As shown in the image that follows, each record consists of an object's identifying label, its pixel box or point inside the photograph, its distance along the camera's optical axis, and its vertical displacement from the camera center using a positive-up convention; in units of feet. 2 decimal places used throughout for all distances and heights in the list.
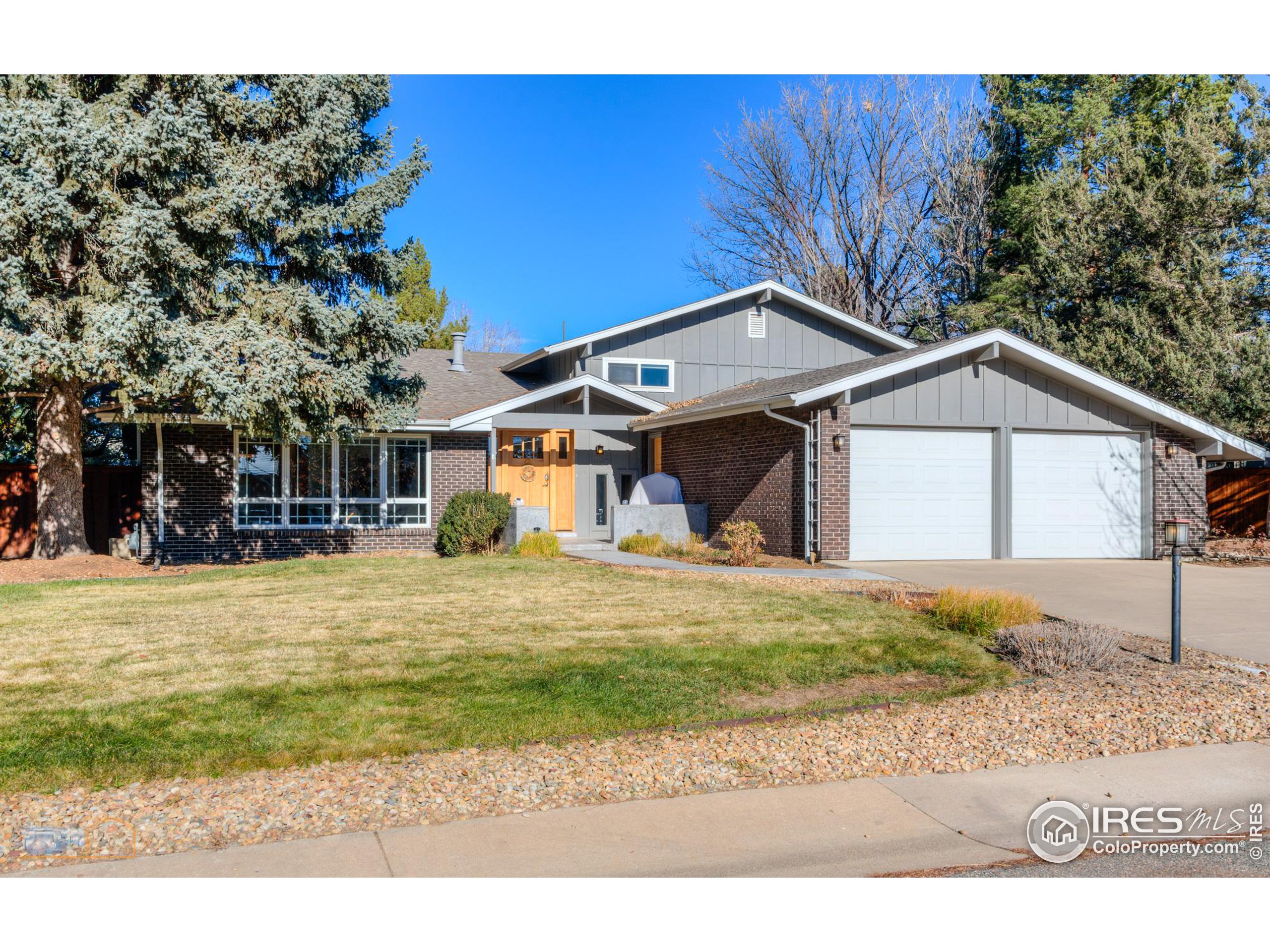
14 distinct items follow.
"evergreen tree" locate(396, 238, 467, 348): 104.68 +19.30
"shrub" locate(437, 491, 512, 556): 54.08 -2.86
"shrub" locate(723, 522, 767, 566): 47.83 -3.64
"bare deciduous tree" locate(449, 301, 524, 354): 149.59 +21.85
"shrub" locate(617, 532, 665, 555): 53.16 -4.11
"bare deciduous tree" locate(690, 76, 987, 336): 101.24 +30.94
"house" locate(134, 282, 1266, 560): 50.19 +0.55
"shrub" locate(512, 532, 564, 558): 51.52 -4.07
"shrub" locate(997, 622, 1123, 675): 24.32 -4.69
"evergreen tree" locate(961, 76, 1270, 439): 65.72 +16.85
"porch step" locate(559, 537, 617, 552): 55.36 -4.46
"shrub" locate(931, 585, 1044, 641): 28.53 -4.33
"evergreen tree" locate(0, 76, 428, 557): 39.11 +10.38
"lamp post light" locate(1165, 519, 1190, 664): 24.82 -2.22
